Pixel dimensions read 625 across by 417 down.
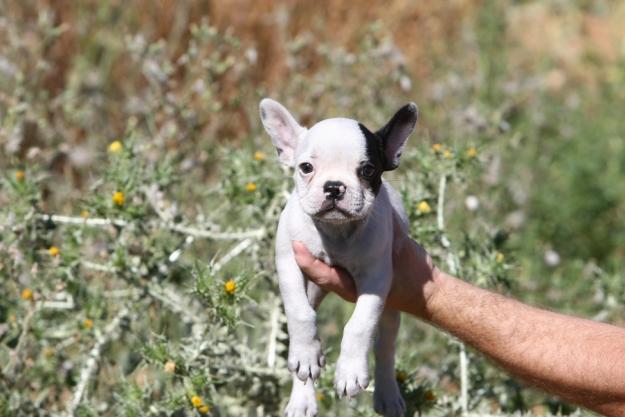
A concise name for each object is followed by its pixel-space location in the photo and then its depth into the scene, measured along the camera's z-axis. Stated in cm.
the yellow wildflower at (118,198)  637
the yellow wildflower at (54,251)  641
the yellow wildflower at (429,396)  596
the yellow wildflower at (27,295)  654
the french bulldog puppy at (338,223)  454
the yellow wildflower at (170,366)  571
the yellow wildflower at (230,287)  553
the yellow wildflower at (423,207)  657
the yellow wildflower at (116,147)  664
